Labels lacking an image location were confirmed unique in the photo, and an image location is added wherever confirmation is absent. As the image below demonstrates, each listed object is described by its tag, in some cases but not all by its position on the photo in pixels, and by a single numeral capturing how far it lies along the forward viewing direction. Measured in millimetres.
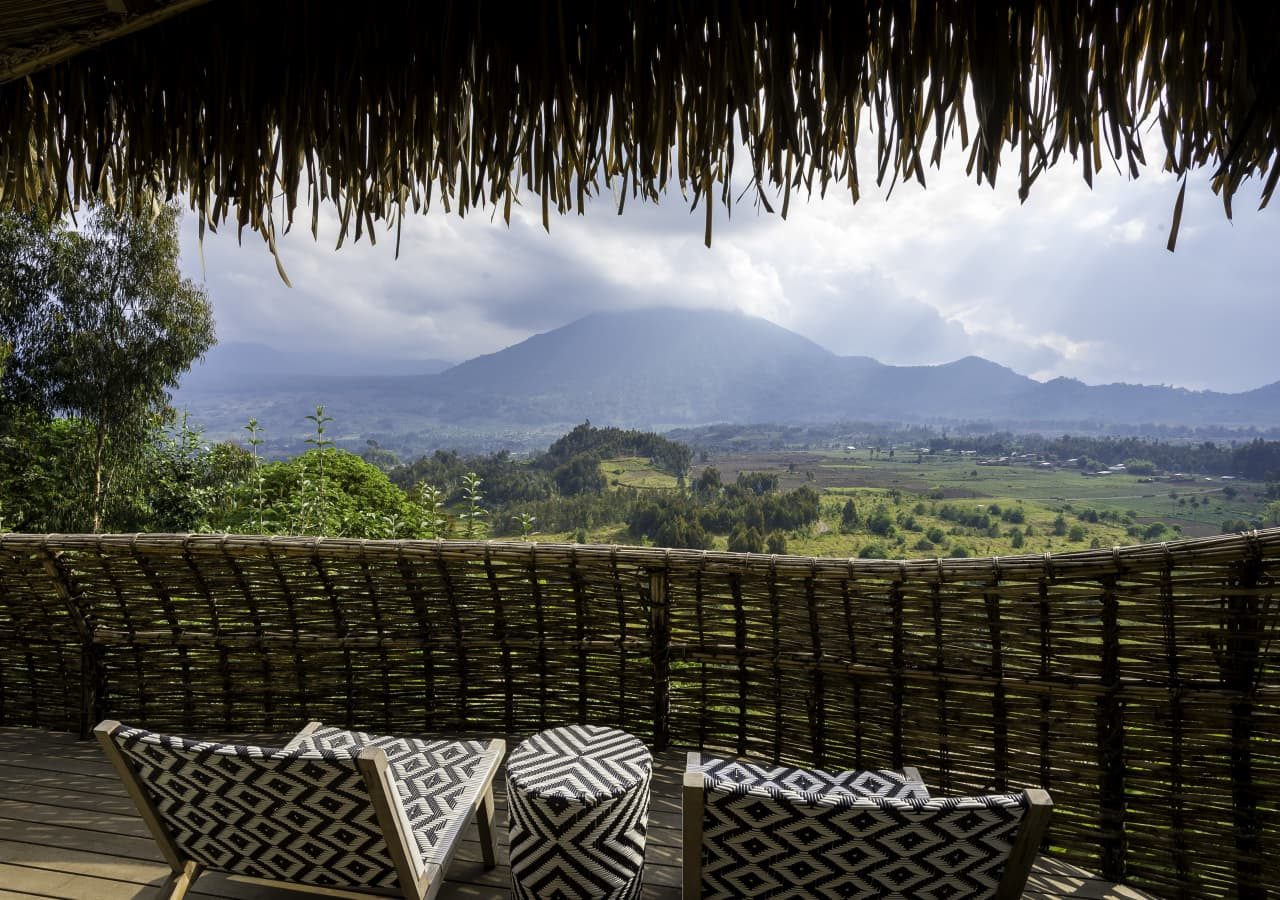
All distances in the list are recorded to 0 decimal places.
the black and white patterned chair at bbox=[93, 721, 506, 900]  1649
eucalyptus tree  13242
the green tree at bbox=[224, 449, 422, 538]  6824
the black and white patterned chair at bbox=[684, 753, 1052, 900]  1482
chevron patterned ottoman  1881
